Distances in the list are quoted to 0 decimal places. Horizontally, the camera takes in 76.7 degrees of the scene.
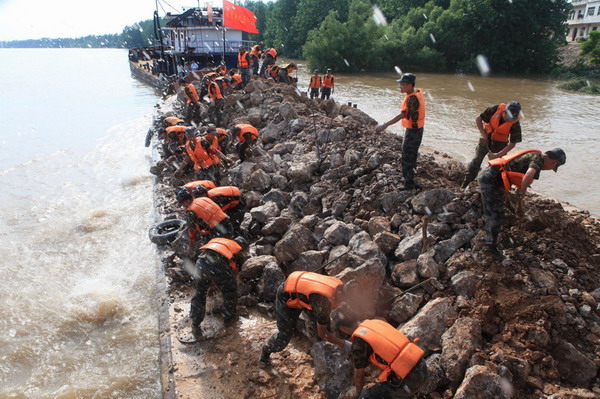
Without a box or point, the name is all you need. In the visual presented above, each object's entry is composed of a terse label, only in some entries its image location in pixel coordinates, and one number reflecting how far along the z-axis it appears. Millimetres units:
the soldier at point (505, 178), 3779
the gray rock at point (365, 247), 4559
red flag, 16781
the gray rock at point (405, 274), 4242
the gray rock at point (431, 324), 3584
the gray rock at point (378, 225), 5035
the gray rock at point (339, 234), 5113
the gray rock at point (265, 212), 6250
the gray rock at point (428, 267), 4145
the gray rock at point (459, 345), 3279
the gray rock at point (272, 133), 9828
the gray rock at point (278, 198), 6629
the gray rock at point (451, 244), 4332
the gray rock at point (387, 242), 4750
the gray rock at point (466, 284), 3883
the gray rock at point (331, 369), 3605
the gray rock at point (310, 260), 4949
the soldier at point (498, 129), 4863
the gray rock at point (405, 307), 3961
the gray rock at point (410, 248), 4504
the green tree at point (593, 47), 27688
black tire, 6629
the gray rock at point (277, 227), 5836
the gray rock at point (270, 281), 4867
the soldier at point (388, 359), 2803
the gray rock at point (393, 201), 5371
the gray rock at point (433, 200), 4969
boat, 26000
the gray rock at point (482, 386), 2976
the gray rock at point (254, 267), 5113
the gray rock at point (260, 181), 7406
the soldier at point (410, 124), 5137
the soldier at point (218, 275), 4430
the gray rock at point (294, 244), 5176
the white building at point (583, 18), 42197
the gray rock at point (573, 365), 3158
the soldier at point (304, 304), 3494
